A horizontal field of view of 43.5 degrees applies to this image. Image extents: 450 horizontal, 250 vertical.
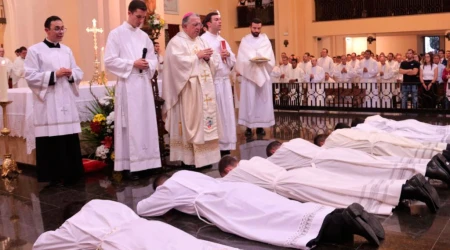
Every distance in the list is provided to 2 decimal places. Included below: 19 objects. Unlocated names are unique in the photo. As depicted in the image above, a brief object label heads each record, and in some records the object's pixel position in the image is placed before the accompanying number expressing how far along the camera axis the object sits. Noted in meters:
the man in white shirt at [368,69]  16.36
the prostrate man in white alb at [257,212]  4.06
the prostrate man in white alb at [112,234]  3.61
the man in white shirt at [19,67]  13.95
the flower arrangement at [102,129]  7.62
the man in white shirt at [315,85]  15.40
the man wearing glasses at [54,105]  6.66
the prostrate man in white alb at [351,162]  5.45
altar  7.46
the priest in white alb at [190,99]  7.30
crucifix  9.14
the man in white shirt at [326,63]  17.27
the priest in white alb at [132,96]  6.89
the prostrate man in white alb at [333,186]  4.81
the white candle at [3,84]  6.93
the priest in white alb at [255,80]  10.20
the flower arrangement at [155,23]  7.80
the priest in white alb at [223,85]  8.19
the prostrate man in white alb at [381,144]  6.35
